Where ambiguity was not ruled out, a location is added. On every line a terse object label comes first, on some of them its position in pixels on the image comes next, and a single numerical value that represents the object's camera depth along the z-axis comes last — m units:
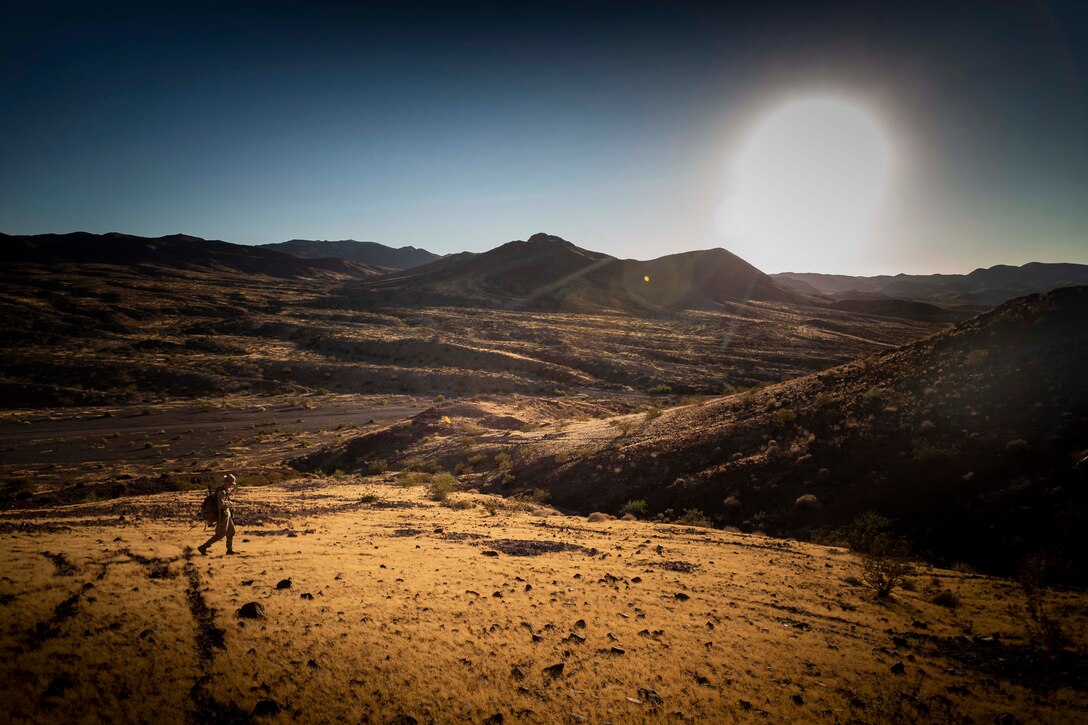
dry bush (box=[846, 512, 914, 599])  8.01
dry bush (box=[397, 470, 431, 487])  19.47
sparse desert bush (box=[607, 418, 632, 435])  21.56
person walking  8.26
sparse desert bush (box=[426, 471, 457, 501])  16.57
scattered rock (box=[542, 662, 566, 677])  5.24
